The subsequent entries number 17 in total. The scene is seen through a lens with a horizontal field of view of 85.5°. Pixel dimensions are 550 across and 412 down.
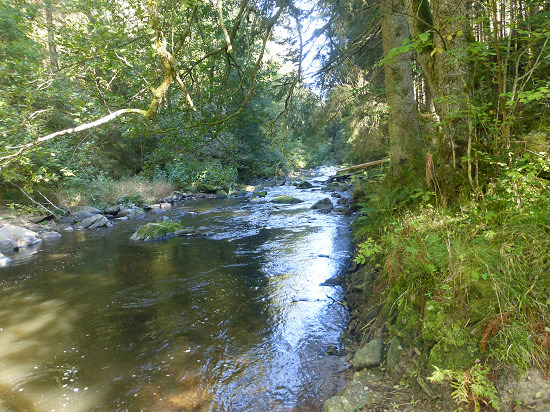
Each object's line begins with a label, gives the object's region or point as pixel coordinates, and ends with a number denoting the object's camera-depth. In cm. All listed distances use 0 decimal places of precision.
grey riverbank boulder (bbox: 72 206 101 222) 1405
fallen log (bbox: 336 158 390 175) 806
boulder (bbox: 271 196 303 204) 1647
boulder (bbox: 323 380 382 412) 266
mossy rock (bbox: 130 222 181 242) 1069
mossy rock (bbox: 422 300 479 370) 239
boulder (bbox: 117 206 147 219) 1486
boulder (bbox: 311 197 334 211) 1373
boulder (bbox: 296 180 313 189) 2233
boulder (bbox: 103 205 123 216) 1523
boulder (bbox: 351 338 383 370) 321
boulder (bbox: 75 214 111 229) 1312
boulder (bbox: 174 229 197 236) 1100
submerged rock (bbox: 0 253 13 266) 850
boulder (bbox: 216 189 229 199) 2056
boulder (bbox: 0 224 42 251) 982
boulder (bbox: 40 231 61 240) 1131
